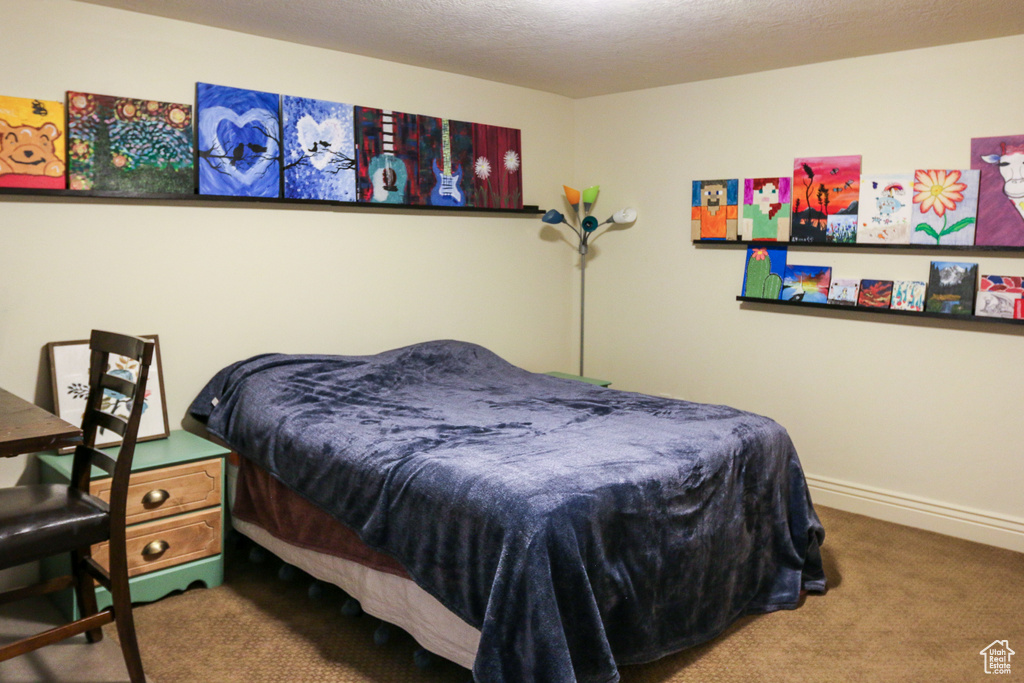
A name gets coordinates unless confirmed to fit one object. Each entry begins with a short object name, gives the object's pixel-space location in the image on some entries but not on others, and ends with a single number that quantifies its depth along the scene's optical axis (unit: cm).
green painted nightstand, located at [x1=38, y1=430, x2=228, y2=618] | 276
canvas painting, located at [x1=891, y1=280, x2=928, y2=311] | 355
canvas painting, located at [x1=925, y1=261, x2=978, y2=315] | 341
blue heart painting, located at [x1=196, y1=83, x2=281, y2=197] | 325
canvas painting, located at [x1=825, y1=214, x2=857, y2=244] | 373
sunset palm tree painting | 372
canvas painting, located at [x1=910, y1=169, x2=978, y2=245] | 338
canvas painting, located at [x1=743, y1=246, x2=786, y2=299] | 401
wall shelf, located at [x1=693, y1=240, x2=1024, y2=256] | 332
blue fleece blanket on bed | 201
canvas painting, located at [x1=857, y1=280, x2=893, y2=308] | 365
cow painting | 326
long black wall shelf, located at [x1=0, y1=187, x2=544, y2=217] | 288
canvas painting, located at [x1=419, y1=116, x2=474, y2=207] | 403
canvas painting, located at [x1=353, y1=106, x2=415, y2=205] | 378
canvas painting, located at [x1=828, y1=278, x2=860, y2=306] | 376
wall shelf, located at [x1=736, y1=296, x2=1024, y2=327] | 337
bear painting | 279
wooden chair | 203
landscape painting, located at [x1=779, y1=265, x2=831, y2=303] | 386
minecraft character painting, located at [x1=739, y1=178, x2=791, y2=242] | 396
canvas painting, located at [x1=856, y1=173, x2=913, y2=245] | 356
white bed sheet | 220
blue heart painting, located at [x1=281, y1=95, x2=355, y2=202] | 352
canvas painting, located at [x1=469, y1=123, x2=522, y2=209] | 428
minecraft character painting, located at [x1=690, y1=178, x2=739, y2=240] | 414
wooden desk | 186
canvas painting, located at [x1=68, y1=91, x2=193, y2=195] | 295
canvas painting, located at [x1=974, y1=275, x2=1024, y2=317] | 330
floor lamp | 448
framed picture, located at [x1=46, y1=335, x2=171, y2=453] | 292
